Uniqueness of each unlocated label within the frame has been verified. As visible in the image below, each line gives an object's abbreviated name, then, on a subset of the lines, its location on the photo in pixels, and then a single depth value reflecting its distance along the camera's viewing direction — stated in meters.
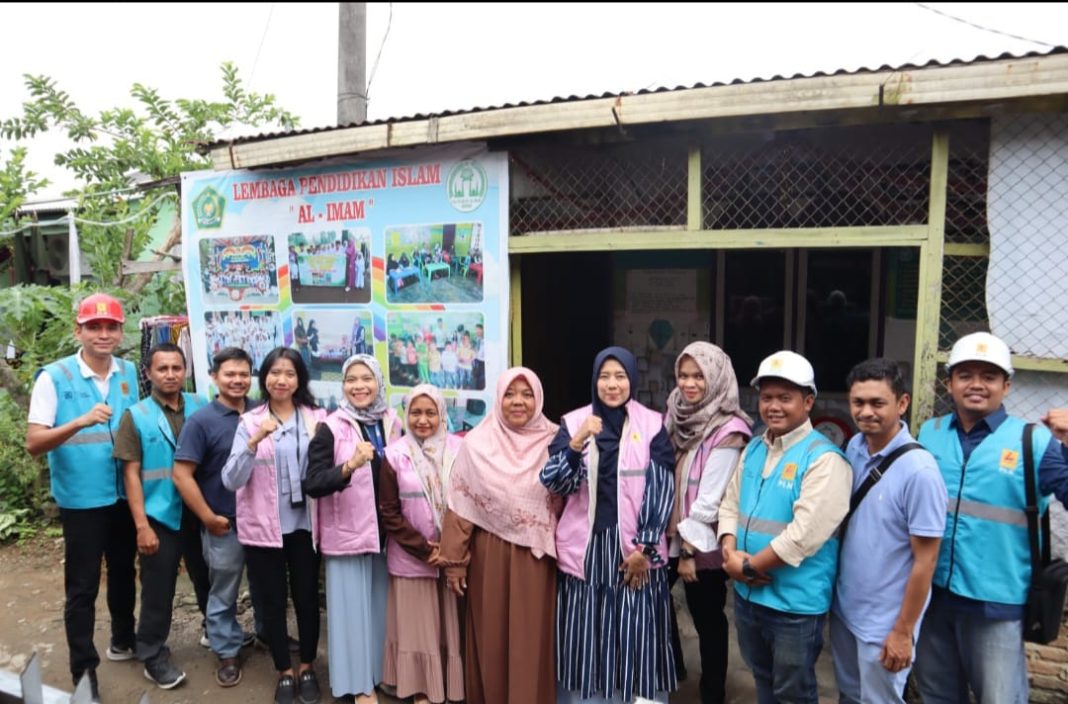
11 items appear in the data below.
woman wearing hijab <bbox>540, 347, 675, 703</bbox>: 2.67
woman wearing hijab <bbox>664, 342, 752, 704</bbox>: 2.65
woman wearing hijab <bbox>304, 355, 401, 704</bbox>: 3.00
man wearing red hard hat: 3.01
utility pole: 6.35
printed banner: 3.89
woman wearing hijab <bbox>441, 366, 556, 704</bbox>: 2.81
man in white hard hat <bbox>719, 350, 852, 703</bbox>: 2.24
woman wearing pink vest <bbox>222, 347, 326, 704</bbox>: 3.04
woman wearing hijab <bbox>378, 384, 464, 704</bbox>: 3.02
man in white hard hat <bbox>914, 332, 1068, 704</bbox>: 2.20
